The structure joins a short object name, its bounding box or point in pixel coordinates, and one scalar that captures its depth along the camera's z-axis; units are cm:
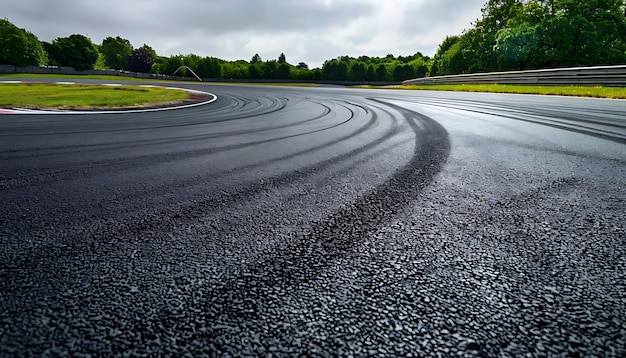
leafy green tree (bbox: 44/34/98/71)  7125
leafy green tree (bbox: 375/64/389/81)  7325
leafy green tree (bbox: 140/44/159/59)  9709
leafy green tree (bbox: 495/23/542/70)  3359
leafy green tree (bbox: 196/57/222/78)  6625
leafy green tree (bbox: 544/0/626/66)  3105
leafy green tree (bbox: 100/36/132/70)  8900
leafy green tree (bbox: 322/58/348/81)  7125
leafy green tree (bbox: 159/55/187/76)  6962
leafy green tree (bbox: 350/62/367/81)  7169
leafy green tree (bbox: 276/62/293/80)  6712
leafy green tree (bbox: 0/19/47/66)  5272
